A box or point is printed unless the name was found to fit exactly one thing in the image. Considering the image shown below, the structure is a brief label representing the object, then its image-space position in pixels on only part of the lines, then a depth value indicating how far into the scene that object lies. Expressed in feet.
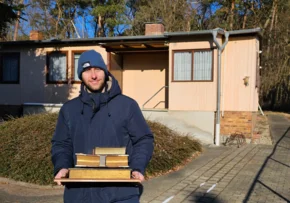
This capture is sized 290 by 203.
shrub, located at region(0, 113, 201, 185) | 23.08
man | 7.96
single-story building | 41.86
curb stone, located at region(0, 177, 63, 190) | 22.15
